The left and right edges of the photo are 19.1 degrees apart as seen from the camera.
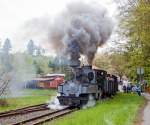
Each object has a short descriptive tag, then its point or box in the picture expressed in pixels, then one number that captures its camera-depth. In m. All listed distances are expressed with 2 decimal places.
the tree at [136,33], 33.81
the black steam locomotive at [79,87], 26.48
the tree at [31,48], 133.25
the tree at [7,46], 97.47
